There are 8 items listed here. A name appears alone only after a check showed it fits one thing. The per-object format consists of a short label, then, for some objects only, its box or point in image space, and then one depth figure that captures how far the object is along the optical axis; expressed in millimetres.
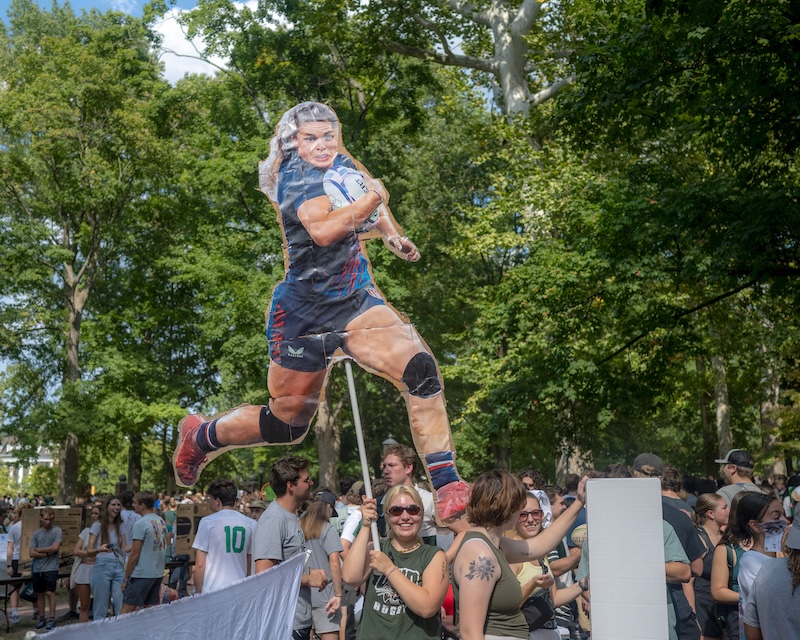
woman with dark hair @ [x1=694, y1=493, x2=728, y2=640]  7582
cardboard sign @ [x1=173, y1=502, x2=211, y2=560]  17609
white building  30006
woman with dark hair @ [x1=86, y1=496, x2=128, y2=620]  12422
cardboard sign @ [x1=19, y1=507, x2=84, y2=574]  17328
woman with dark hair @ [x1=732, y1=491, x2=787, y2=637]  5773
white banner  3852
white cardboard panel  4961
